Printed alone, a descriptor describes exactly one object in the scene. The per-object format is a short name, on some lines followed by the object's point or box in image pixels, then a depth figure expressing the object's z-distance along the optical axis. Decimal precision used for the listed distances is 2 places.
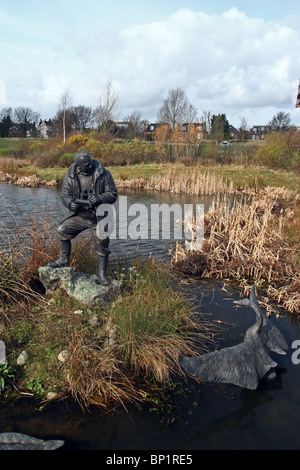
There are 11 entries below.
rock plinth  4.78
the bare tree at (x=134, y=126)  42.88
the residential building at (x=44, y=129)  62.59
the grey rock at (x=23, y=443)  2.81
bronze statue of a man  4.57
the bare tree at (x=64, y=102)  38.57
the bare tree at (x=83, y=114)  56.38
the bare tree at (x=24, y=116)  63.82
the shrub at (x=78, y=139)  30.94
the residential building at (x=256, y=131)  66.71
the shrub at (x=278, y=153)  23.62
